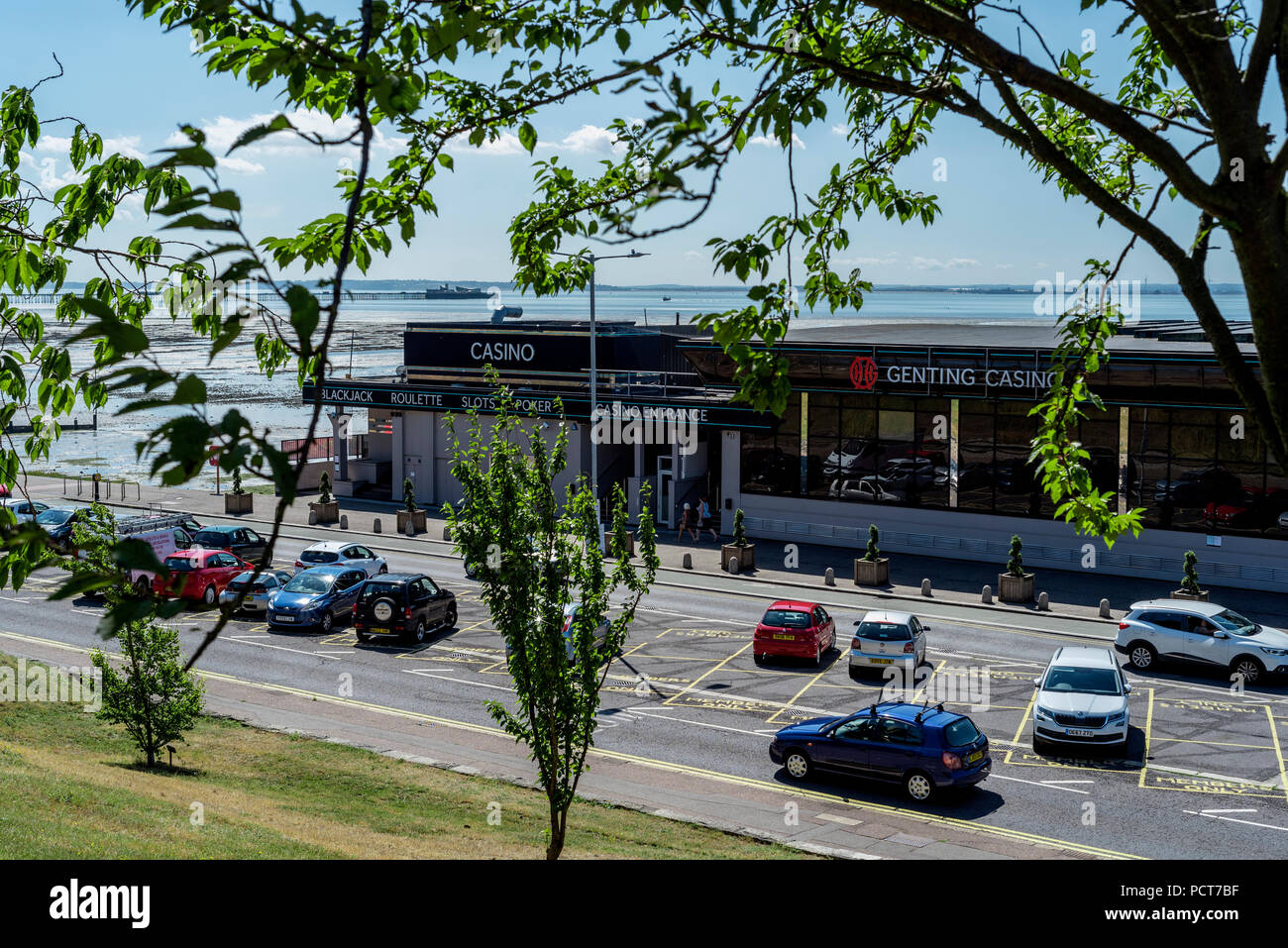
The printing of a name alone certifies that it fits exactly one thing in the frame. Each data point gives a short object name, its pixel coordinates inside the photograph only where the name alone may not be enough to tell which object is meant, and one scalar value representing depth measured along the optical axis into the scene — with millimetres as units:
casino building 39875
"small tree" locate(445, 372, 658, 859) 13984
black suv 32156
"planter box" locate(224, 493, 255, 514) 54156
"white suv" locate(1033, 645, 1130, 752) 23453
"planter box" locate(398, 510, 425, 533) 49125
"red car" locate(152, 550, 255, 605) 35594
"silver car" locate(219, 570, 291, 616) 34750
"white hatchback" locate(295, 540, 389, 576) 38719
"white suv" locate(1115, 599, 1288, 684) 28953
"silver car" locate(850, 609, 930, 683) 28797
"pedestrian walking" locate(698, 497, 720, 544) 47312
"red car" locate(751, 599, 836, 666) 29781
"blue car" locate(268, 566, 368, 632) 33750
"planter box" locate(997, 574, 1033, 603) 37594
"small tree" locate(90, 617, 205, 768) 21125
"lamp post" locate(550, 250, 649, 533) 44781
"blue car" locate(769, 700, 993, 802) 20875
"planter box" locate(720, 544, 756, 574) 42469
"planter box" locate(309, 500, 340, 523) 51125
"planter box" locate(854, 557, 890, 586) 39875
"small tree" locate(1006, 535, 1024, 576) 37781
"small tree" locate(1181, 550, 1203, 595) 35500
